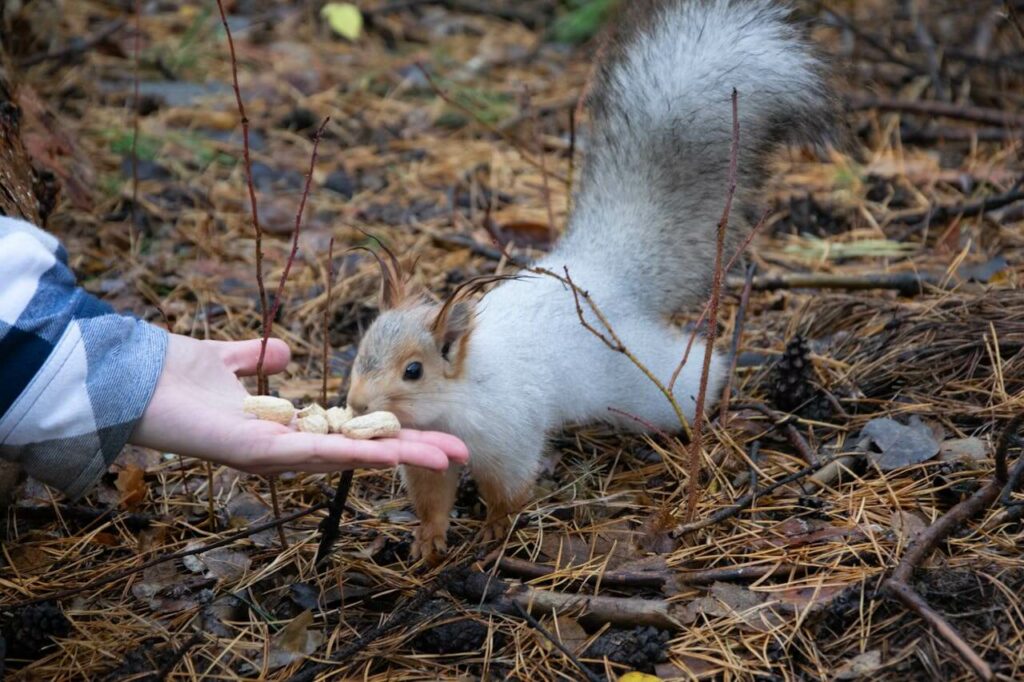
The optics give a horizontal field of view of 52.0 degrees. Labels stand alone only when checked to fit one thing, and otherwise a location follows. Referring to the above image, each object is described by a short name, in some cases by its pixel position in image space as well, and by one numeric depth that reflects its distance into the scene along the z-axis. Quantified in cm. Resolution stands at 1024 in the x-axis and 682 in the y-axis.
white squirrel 234
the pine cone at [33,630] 188
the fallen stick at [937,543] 159
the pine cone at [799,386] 254
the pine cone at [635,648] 183
